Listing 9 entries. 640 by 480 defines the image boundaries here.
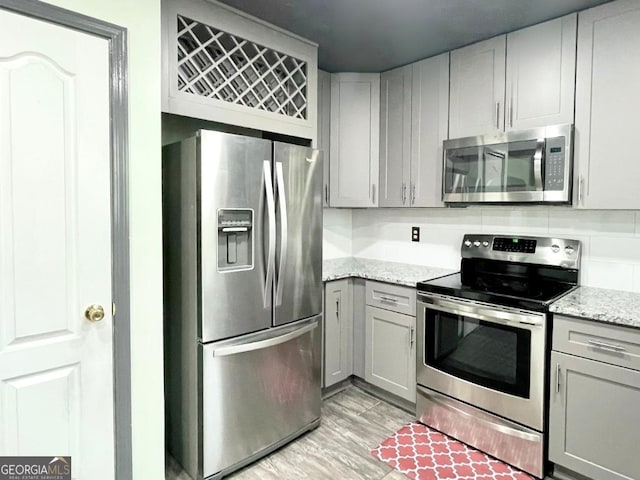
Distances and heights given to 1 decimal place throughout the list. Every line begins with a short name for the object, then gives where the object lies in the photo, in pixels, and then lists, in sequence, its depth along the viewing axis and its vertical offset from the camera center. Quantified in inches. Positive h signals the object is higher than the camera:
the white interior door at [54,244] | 51.5 -3.1
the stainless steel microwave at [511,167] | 82.4 +13.7
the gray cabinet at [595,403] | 66.9 -32.6
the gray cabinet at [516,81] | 82.8 +34.1
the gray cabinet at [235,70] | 72.2 +33.3
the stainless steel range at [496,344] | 77.4 -26.5
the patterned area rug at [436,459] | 78.7 -51.0
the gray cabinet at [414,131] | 104.3 +26.8
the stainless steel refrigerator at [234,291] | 72.1 -13.7
